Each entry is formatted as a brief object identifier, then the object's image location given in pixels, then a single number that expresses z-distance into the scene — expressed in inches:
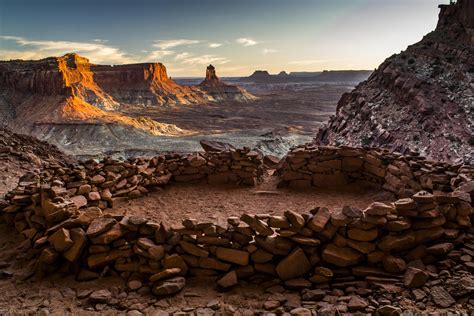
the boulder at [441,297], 154.5
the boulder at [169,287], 181.9
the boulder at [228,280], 186.2
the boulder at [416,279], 167.0
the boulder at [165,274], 188.5
